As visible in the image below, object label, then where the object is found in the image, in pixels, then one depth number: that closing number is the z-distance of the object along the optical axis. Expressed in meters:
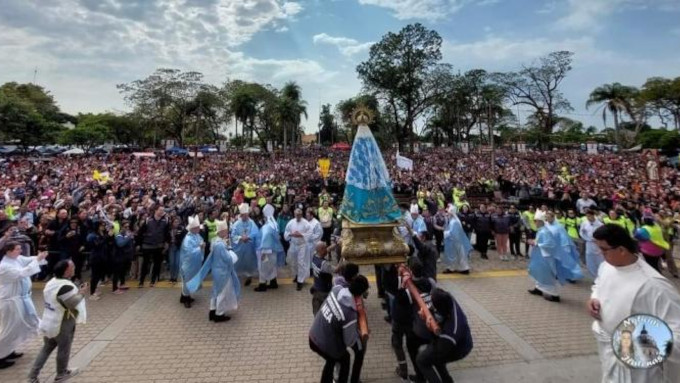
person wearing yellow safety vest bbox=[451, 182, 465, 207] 14.97
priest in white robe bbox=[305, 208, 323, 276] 8.96
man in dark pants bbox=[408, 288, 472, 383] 3.84
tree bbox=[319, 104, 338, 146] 84.94
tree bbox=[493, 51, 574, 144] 46.91
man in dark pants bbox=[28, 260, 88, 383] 4.48
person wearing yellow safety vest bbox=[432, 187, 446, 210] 14.61
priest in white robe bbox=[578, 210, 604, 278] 8.97
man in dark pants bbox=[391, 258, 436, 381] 4.74
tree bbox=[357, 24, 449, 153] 42.28
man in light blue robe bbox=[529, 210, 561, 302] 7.86
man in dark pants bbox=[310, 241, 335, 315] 5.47
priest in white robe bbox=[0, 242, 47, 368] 5.21
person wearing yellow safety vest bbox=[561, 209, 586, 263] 10.03
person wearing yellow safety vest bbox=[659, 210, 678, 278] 9.24
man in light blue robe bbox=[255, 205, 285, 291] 8.73
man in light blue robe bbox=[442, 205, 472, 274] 9.86
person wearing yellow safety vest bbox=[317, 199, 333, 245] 11.09
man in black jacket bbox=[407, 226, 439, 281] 6.50
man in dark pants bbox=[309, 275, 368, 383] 3.91
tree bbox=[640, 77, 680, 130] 38.56
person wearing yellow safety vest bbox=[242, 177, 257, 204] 16.36
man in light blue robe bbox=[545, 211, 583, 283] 8.20
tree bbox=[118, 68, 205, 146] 45.22
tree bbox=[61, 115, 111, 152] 49.03
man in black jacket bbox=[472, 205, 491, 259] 11.45
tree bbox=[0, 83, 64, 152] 36.12
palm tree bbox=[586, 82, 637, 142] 43.62
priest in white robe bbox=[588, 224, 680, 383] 2.38
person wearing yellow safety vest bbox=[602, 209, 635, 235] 9.30
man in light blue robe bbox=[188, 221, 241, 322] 6.94
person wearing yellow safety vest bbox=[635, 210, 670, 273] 8.30
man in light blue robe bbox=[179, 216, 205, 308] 7.38
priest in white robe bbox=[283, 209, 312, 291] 8.81
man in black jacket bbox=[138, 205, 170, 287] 8.73
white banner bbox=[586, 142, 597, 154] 33.31
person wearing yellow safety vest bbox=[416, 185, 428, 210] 13.93
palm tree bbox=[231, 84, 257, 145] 47.81
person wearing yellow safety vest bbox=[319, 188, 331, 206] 12.09
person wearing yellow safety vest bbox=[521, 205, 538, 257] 11.61
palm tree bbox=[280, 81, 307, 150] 49.47
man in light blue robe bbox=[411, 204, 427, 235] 9.24
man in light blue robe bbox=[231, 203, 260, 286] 8.98
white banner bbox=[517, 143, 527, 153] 39.89
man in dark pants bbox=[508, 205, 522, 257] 11.50
